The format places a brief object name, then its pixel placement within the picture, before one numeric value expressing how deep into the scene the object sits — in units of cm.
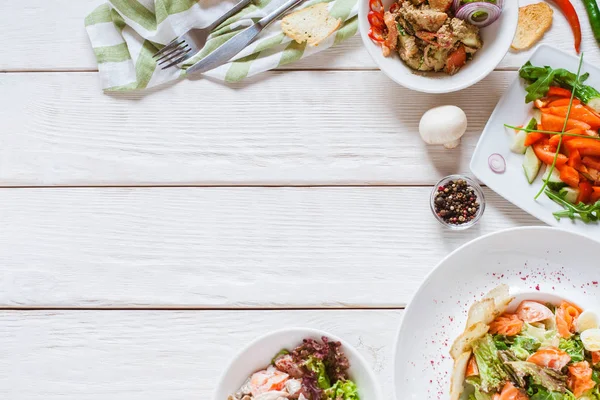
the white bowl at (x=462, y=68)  152
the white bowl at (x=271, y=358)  146
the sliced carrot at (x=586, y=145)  151
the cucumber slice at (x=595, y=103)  154
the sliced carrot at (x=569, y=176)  152
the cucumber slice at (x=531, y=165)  156
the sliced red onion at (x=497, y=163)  158
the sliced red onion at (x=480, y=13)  148
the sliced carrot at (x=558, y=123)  153
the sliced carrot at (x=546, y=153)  154
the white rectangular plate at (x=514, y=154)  156
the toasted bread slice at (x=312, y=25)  164
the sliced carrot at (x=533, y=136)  156
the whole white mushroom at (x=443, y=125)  156
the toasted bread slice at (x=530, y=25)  164
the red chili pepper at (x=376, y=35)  154
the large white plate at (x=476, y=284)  151
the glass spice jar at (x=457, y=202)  158
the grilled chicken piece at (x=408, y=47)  154
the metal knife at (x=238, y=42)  168
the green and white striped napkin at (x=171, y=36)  168
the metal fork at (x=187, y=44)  169
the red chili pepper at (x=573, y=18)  163
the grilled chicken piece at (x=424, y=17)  150
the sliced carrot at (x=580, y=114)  153
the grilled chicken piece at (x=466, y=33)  151
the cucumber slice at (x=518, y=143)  157
